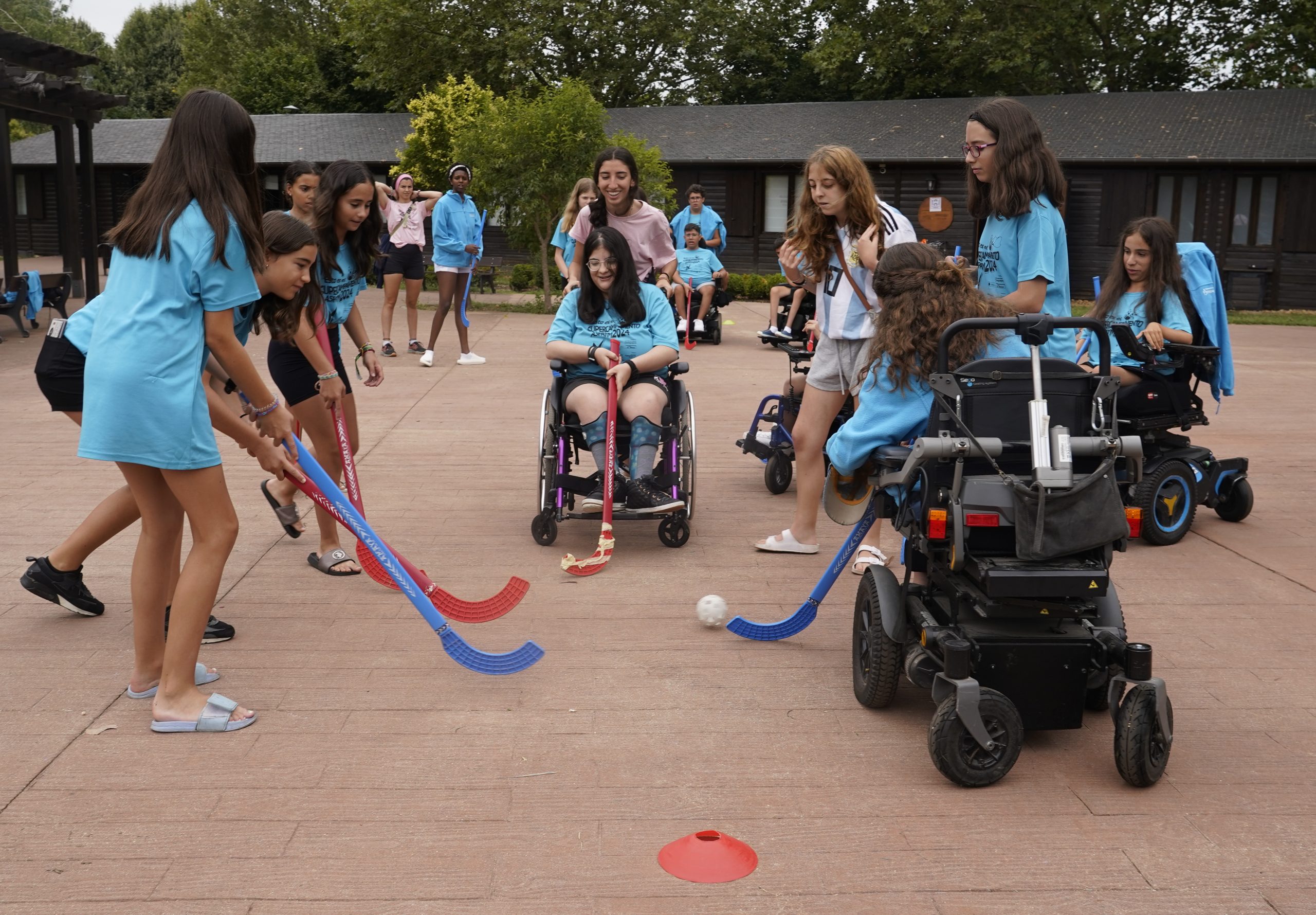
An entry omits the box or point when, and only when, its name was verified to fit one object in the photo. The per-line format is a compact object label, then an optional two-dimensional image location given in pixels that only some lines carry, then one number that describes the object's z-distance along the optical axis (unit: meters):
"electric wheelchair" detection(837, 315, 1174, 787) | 3.36
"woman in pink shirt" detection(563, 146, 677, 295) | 6.78
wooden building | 25.77
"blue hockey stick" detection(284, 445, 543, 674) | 4.15
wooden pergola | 16.72
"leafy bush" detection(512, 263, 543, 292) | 25.83
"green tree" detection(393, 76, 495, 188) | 25.62
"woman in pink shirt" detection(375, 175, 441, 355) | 13.86
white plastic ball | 4.74
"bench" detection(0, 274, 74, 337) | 15.02
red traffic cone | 2.95
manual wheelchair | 6.02
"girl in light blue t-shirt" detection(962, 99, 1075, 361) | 4.84
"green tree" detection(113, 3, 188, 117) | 63.00
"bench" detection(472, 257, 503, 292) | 25.42
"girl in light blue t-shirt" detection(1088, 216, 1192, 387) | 6.16
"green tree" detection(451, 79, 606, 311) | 18.58
